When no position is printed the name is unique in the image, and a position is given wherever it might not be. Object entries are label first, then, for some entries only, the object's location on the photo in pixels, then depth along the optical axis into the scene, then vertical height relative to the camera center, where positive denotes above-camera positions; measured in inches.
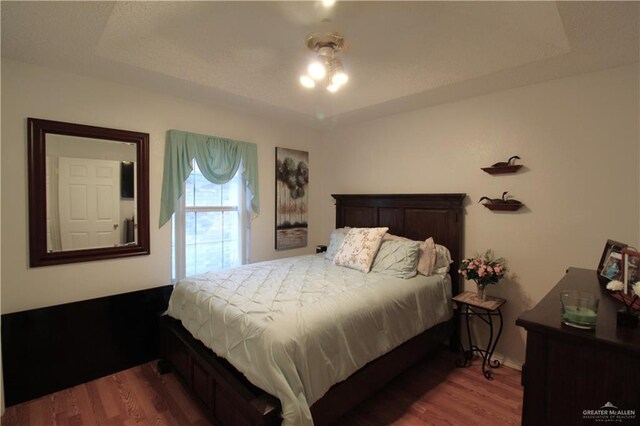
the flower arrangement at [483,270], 99.7 -20.6
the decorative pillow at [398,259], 103.8 -18.2
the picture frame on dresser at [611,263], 63.1 -12.1
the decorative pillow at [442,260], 111.1 -19.6
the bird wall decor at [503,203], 103.3 +1.9
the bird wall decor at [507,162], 104.9 +16.4
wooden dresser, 38.9 -22.3
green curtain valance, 114.3 +18.8
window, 121.0 -8.5
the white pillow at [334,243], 130.6 -15.7
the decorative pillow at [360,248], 111.2 -15.6
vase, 102.4 -29.0
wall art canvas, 151.8 +5.3
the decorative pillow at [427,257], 107.0 -17.6
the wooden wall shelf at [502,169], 103.1 +13.9
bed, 60.9 -35.4
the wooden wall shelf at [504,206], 103.1 +0.9
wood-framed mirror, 89.4 +4.6
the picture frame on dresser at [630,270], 52.1 -10.7
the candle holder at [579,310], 42.5 -14.8
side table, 100.2 -39.7
